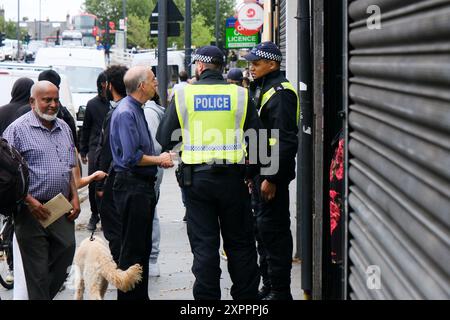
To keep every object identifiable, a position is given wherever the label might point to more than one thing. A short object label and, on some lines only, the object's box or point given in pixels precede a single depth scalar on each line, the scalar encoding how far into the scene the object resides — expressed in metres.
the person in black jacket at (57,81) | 9.58
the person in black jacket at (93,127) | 10.64
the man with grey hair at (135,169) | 6.73
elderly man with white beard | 6.21
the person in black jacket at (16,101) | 8.43
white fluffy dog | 6.80
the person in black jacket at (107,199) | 7.57
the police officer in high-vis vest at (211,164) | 6.34
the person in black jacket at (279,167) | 6.78
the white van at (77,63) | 27.94
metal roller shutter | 2.99
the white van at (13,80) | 16.58
